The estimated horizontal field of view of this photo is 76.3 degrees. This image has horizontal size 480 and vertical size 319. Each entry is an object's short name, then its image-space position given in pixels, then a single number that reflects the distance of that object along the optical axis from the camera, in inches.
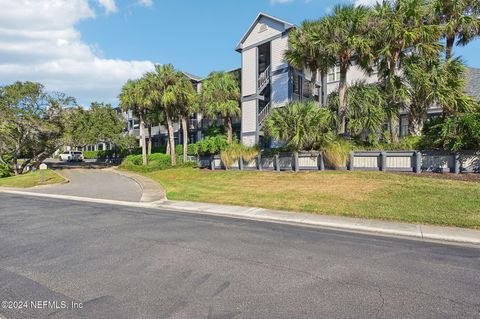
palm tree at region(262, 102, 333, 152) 719.1
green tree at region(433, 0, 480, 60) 683.4
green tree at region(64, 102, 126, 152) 1343.5
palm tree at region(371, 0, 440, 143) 654.5
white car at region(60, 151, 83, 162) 2154.3
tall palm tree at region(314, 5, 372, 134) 695.1
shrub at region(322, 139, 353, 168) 678.8
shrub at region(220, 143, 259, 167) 864.3
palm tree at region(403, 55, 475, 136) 617.9
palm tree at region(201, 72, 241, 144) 1062.4
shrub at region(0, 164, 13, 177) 1175.6
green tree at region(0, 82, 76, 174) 1140.5
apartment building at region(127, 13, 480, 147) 995.3
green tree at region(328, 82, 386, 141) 709.3
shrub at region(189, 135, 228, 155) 1078.4
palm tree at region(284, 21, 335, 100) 754.8
